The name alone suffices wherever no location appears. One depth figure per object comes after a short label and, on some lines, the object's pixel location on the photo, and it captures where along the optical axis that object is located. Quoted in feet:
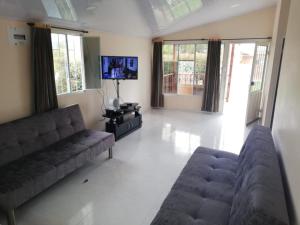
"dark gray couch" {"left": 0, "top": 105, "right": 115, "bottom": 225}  6.72
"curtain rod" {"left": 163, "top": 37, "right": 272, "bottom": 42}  17.09
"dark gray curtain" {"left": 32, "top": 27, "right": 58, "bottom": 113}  9.66
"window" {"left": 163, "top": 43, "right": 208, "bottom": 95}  19.89
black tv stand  13.38
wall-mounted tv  13.65
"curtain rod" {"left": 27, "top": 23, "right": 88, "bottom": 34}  9.52
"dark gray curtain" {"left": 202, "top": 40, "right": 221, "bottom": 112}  18.65
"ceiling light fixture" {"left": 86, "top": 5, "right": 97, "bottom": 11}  10.98
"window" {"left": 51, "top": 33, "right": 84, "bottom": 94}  11.59
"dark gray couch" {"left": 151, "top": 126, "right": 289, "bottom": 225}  3.90
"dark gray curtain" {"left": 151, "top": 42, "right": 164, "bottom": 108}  20.34
